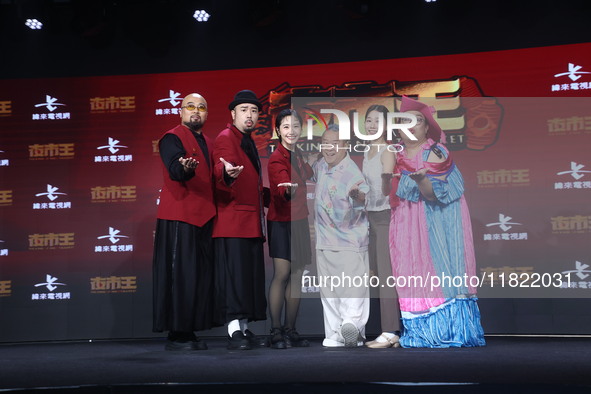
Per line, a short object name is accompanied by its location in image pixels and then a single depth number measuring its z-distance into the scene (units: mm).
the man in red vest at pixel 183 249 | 4078
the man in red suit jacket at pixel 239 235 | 4066
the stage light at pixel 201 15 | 5699
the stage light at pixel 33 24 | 5750
